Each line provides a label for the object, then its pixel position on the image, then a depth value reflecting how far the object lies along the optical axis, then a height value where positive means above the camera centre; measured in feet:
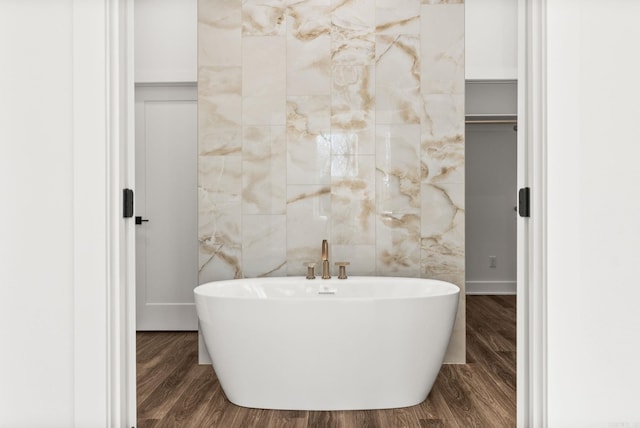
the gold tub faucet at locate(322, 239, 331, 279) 10.49 -1.01
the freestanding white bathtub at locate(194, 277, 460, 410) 8.25 -2.17
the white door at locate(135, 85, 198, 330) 14.03 -0.35
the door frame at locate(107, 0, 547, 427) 4.36 -0.19
